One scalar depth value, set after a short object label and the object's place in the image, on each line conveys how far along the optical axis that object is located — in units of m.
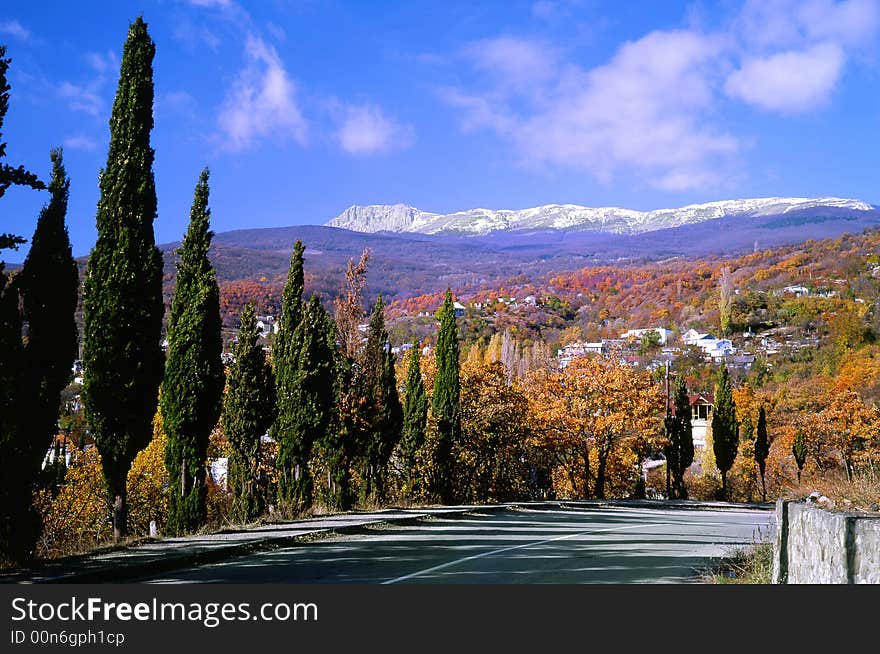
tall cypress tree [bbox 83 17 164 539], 15.50
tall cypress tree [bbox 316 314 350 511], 25.34
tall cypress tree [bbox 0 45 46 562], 11.26
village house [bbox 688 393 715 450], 88.44
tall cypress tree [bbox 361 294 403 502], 28.69
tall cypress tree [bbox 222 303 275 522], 24.75
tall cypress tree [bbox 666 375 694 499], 55.00
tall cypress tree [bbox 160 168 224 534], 18.72
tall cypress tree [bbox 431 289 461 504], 33.75
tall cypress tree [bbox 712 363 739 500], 58.72
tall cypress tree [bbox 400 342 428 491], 33.53
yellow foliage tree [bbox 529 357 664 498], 44.31
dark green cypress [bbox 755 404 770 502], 59.97
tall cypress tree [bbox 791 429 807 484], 57.81
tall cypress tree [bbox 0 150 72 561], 13.28
